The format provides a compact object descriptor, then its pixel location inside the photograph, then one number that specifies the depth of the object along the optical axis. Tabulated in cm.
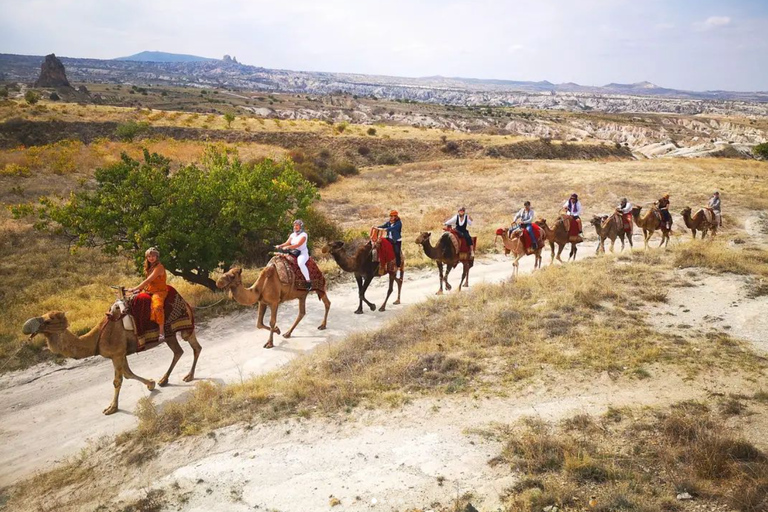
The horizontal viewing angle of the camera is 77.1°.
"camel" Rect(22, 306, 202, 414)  877
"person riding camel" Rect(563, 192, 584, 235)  1966
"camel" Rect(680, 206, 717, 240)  2164
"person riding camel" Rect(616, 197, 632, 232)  2117
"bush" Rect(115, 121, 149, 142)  5128
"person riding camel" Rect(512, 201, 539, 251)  1719
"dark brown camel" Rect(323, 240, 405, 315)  1405
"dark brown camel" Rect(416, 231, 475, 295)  1554
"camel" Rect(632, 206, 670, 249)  2117
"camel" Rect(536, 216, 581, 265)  1912
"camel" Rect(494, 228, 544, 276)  1714
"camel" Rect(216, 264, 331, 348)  1116
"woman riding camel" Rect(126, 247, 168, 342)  1009
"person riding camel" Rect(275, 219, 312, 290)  1296
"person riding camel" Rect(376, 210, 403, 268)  1509
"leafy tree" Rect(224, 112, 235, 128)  6291
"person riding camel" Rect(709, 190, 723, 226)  2192
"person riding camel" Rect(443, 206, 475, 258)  1594
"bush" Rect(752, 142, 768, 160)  6212
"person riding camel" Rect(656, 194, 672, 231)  2125
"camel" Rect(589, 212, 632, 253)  2077
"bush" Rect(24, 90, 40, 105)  6212
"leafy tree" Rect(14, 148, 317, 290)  1437
